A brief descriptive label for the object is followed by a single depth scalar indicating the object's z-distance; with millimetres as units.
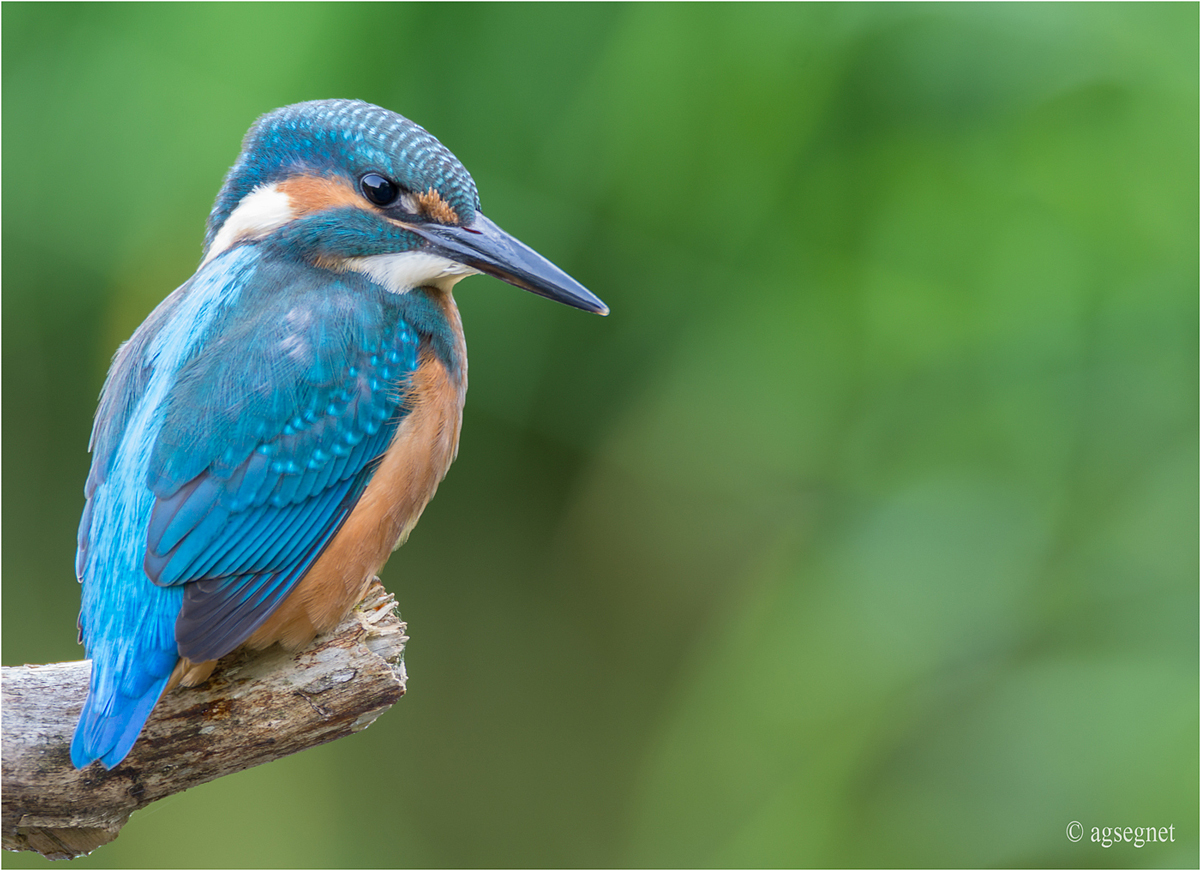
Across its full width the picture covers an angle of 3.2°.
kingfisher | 3799
